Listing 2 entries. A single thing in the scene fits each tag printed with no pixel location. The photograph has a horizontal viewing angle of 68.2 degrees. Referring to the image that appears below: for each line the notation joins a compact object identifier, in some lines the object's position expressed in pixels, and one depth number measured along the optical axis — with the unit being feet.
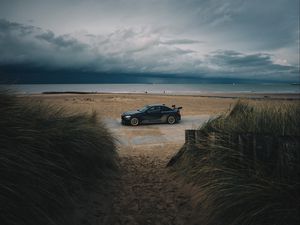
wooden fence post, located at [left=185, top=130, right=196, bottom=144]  15.32
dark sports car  44.19
